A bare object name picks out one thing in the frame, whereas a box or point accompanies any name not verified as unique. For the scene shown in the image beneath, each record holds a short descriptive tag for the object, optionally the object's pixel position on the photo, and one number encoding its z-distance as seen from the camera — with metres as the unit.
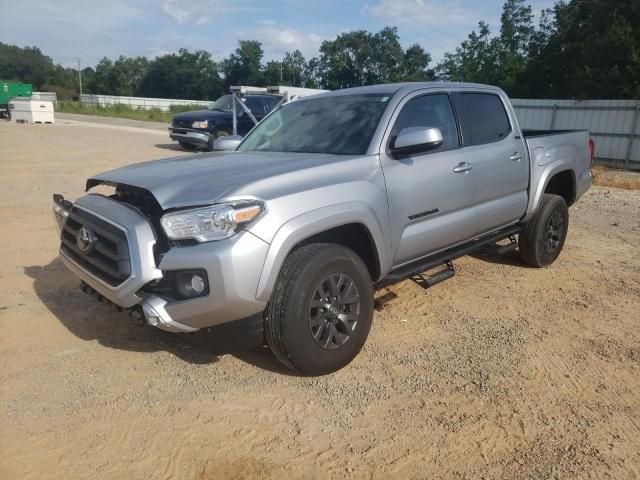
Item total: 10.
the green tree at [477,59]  37.00
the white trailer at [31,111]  27.92
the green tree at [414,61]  79.69
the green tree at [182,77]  96.19
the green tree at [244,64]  92.50
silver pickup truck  2.82
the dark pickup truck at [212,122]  15.97
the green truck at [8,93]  31.80
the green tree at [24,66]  96.56
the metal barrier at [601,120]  15.79
